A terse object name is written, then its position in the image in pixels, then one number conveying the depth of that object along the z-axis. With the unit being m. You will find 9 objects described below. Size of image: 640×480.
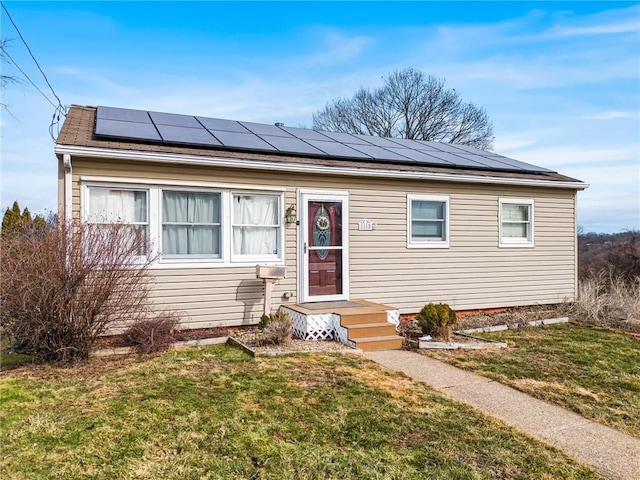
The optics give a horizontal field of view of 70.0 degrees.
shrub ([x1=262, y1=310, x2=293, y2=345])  6.60
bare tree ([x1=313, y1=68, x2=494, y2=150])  26.28
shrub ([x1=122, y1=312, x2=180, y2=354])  6.22
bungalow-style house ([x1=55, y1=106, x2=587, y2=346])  7.04
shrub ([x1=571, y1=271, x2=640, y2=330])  9.27
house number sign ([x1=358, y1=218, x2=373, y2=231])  8.57
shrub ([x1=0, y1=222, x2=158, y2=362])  5.18
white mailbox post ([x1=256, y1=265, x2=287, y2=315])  7.47
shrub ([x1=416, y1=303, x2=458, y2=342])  7.28
